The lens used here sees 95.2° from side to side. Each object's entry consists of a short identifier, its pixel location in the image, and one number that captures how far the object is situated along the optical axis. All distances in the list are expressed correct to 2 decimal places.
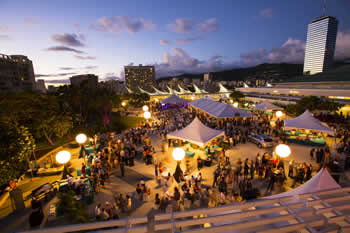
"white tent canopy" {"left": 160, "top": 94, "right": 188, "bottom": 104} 34.41
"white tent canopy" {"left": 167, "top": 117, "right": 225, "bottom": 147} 11.12
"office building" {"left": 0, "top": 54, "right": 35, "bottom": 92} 54.79
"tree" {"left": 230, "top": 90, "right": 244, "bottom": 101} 42.16
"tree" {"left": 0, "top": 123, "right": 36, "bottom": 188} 6.84
